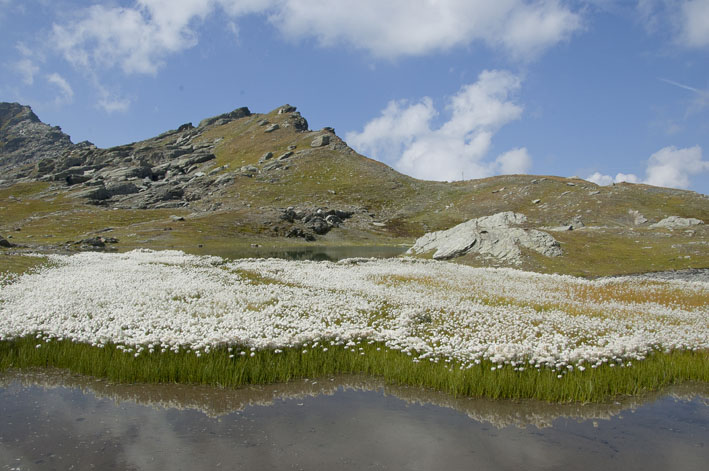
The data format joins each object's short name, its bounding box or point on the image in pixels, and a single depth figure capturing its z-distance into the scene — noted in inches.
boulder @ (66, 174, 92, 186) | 7711.6
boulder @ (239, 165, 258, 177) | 7480.3
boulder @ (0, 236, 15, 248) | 2258.9
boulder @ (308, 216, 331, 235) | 5152.6
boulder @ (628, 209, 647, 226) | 4235.5
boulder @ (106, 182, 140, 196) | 6909.5
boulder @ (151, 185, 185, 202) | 6678.2
